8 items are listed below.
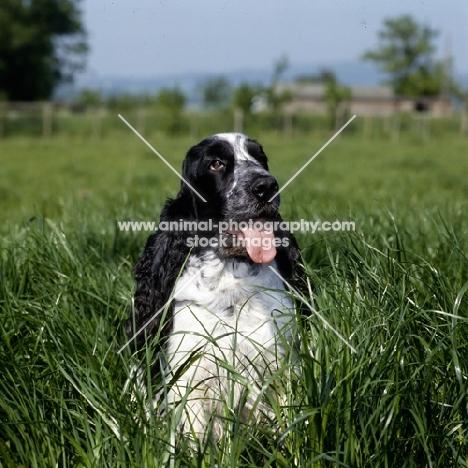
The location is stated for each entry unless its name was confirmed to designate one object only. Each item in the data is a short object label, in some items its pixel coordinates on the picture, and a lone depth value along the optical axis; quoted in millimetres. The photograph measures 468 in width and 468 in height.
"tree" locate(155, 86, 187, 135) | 28609
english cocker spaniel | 2912
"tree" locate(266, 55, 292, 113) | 28016
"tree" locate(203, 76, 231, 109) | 30250
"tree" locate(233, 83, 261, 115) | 25294
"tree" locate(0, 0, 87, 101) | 38094
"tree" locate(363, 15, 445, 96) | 54125
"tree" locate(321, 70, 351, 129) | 31953
